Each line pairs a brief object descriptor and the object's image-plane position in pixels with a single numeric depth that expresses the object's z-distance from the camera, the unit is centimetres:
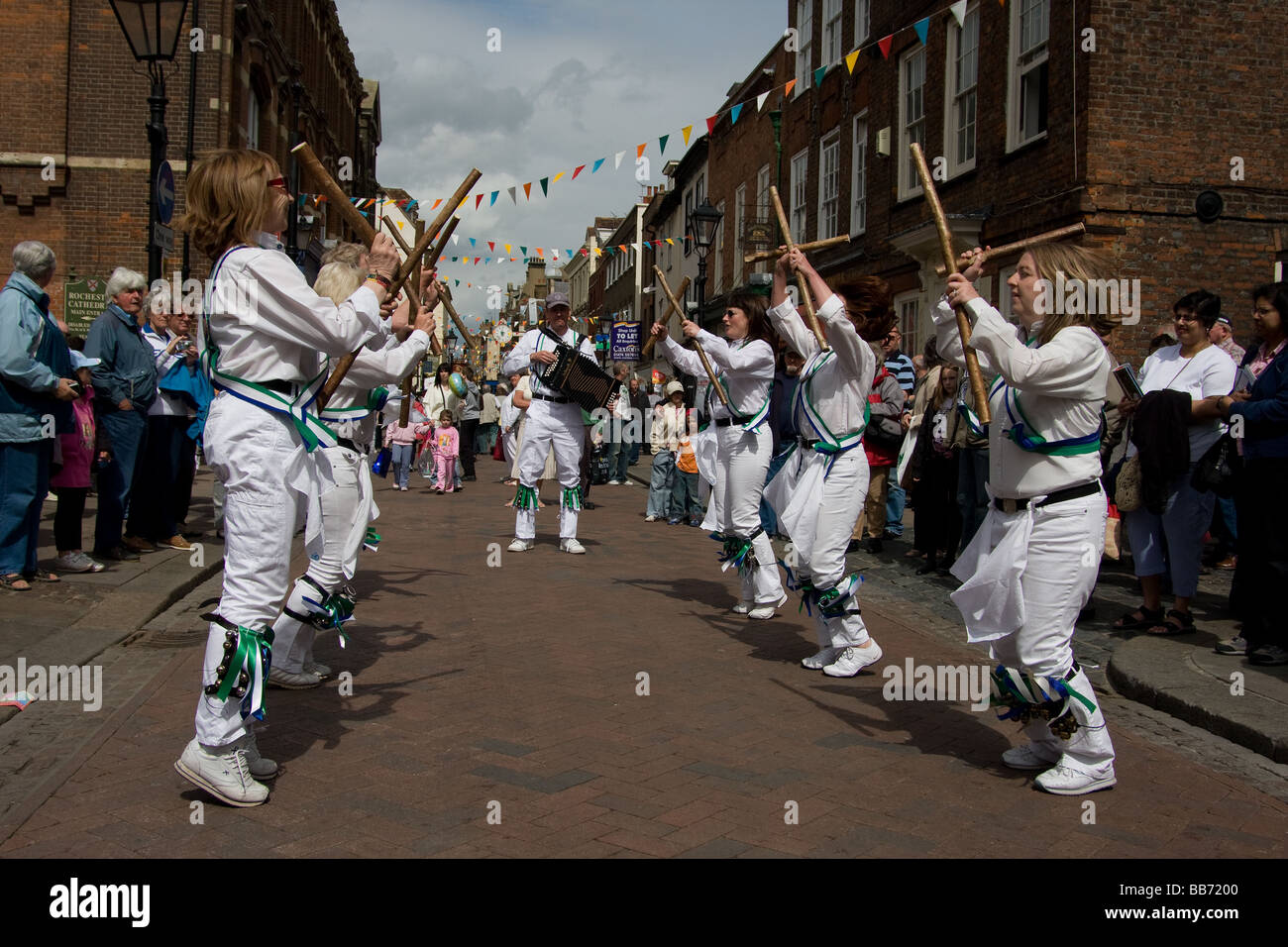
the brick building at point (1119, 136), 1305
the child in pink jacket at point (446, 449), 1694
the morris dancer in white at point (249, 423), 369
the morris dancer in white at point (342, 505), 513
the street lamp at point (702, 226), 1881
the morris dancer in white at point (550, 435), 1017
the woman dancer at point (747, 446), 720
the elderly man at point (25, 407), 689
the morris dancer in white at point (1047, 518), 402
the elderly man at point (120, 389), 817
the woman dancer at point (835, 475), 573
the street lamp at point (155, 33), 985
